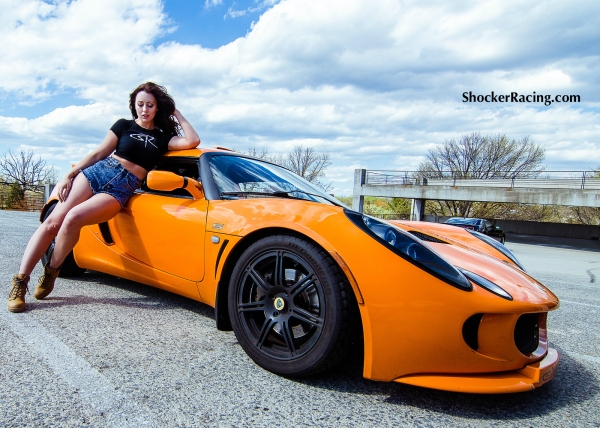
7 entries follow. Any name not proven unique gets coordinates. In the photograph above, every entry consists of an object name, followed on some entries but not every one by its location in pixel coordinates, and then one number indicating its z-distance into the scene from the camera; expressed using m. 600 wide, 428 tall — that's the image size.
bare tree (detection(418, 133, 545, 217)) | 32.31
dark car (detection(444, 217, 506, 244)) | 17.41
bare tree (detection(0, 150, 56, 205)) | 41.94
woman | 2.77
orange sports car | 1.60
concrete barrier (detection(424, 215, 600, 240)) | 25.72
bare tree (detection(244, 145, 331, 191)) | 39.31
